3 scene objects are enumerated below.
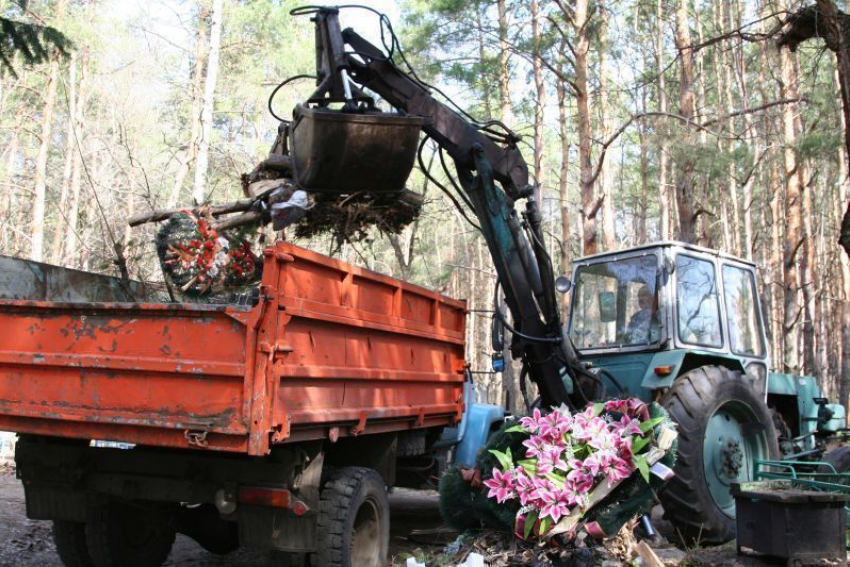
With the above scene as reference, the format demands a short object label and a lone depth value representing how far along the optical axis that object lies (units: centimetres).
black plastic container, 498
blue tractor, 595
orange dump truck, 385
